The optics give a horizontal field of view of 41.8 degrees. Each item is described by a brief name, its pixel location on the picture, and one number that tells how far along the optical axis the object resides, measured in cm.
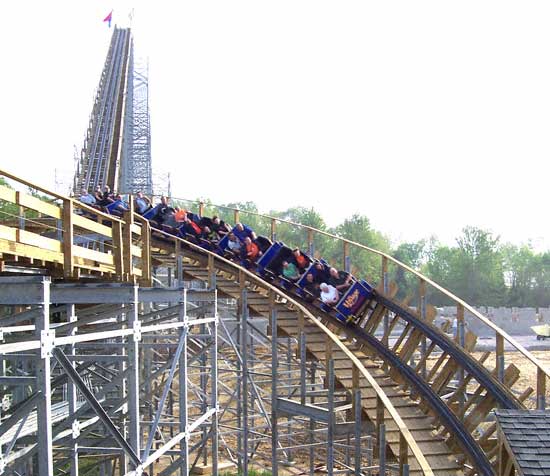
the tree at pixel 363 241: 5438
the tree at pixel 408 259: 5759
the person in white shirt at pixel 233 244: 1712
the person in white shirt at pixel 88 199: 1801
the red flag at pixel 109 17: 4325
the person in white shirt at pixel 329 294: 1512
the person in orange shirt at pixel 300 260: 1617
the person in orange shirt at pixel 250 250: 1694
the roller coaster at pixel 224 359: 669
